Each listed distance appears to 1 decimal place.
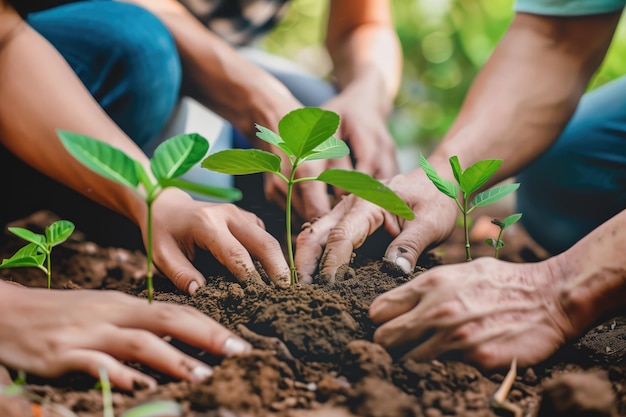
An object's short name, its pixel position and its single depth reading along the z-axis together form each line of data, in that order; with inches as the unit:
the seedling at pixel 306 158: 31.4
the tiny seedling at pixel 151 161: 27.3
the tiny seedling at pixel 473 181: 37.4
